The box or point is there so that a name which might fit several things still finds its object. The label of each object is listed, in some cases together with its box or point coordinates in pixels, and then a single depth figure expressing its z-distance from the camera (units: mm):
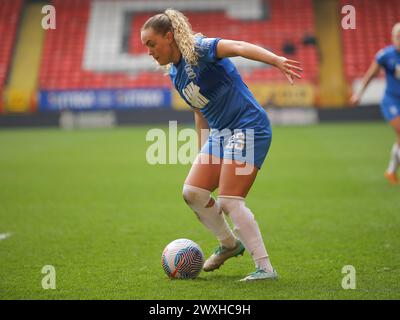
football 11187
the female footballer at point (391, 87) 21406
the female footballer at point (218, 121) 10602
